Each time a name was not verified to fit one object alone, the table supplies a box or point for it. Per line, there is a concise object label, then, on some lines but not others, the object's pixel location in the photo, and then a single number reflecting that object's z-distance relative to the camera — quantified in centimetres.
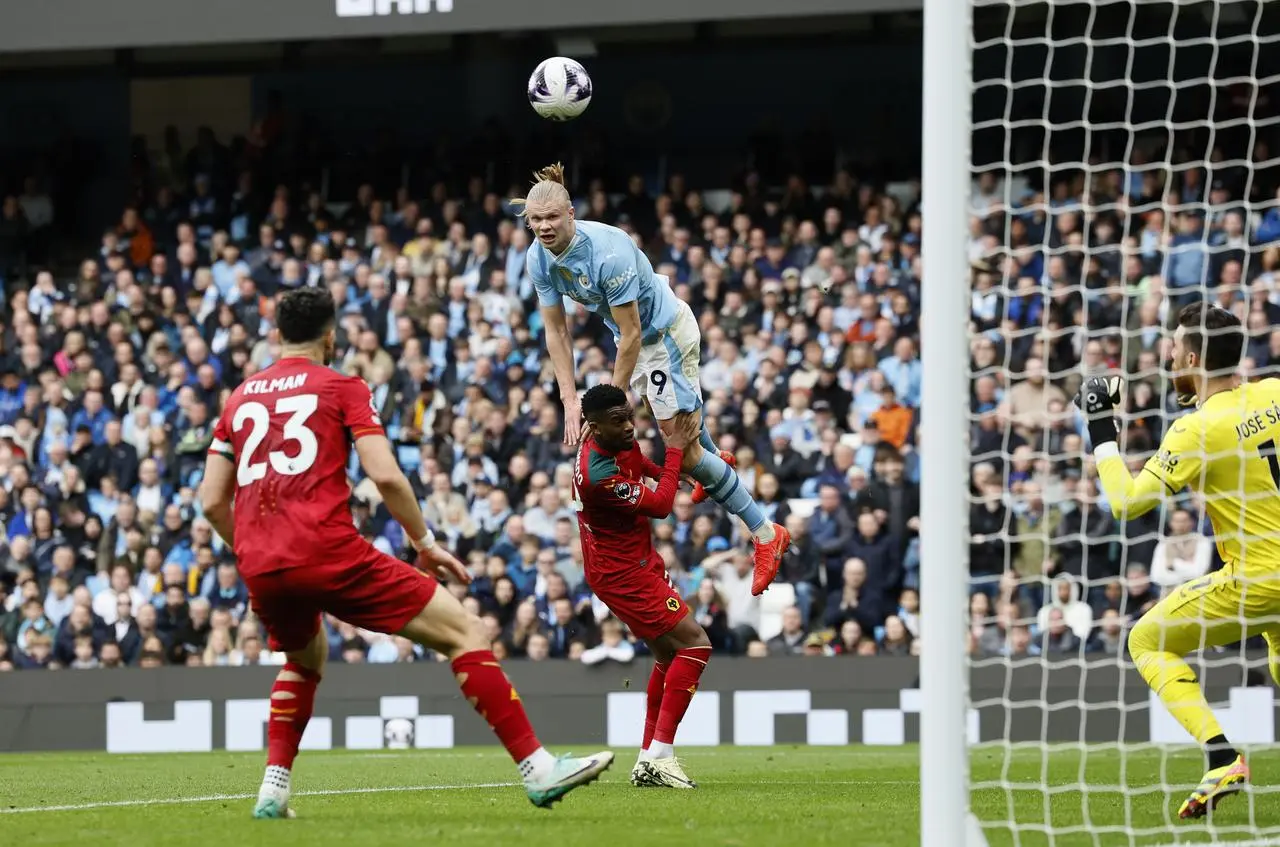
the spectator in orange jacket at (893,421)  3450
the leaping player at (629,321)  1931
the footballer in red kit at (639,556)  1841
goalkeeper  1570
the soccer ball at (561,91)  1975
